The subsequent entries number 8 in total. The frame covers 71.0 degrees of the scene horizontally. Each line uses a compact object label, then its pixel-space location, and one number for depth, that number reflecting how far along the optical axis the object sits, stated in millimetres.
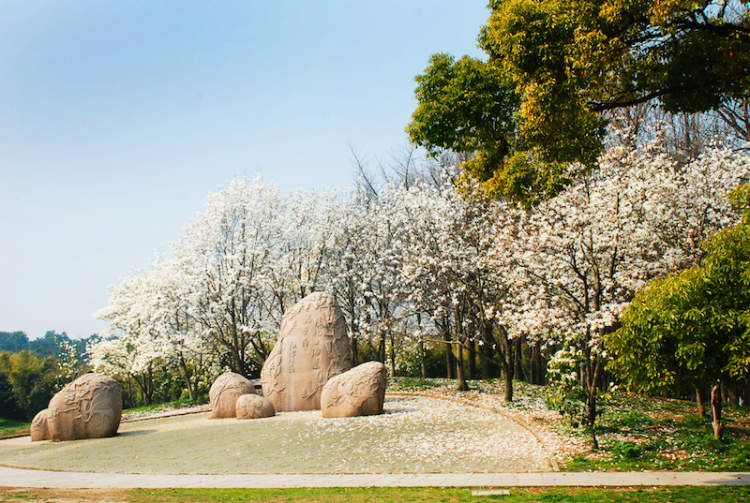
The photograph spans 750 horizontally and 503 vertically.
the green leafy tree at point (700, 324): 7633
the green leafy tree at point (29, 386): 33469
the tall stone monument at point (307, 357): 20125
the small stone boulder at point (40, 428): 17656
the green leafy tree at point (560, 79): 8055
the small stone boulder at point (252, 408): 18672
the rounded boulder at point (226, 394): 19562
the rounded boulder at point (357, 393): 16953
